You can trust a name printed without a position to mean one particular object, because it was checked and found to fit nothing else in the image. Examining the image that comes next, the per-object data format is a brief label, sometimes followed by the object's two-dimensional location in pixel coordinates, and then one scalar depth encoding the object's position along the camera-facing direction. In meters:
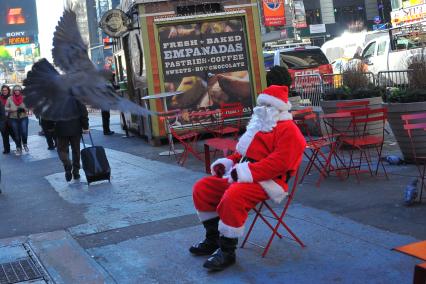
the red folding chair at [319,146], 6.89
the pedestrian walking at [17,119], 13.21
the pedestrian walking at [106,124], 15.08
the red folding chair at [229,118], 9.84
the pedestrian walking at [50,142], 12.89
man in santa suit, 4.25
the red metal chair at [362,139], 6.96
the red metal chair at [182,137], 9.32
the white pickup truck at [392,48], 16.64
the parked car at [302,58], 17.61
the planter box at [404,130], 7.20
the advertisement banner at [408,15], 25.30
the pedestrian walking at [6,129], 13.34
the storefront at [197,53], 11.45
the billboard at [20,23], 69.56
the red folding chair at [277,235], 4.59
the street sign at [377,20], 48.90
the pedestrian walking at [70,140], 8.42
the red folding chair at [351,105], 8.68
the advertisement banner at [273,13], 45.59
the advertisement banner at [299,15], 49.44
